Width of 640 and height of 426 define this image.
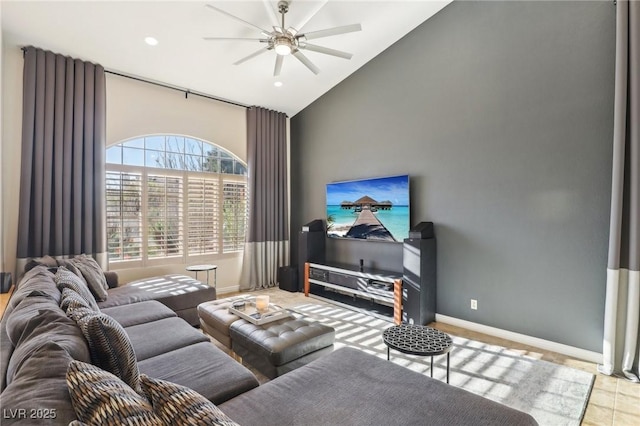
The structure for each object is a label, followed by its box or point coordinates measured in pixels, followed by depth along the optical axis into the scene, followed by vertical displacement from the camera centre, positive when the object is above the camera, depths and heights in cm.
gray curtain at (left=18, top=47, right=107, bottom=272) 334 +52
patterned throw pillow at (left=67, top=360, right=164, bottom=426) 77 -53
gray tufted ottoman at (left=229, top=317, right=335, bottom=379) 214 -100
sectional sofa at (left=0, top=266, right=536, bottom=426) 88 -88
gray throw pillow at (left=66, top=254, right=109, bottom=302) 295 -70
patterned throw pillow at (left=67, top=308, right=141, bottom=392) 126 -61
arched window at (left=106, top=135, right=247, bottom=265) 410 +10
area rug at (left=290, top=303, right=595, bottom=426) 211 -135
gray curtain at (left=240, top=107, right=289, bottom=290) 522 +14
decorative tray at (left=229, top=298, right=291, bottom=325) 253 -93
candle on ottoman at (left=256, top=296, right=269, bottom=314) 274 -88
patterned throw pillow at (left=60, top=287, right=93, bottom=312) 162 -55
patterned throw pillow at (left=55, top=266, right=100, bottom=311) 218 -59
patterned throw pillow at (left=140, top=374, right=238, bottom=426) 83 -57
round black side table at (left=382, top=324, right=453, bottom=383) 186 -86
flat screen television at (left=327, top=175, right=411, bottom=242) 402 +1
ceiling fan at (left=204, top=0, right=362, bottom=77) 286 +164
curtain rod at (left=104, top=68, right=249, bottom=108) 399 +173
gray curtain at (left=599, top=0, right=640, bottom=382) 242 +0
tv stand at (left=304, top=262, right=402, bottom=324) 373 -100
